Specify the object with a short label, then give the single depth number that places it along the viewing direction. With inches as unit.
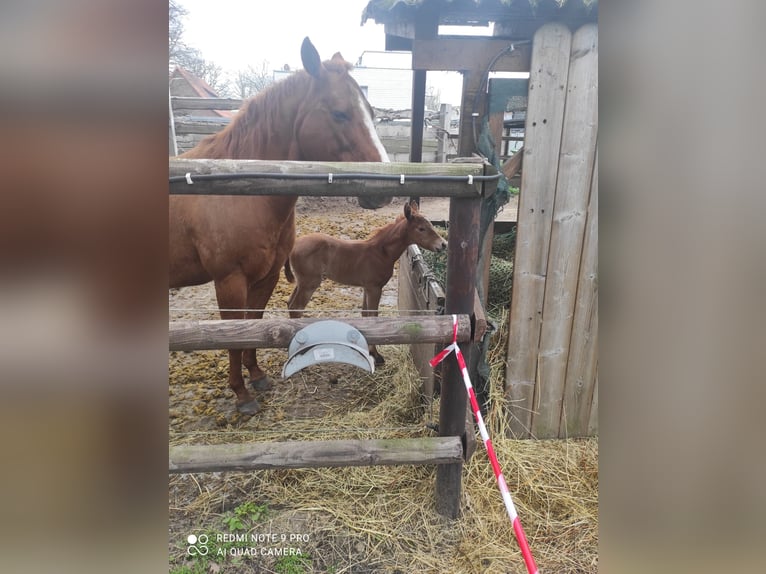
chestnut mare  109.5
